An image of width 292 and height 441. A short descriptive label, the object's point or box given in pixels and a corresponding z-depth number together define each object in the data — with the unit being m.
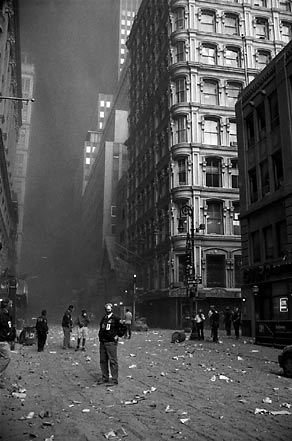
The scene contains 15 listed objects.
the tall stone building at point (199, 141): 46.19
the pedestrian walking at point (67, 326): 20.23
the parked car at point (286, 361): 12.31
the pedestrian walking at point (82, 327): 20.00
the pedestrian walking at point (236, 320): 27.08
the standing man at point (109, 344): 10.34
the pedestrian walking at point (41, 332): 19.19
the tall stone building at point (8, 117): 53.81
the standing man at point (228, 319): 30.52
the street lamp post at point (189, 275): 29.19
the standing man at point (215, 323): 24.16
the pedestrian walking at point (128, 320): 28.18
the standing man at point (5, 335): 9.41
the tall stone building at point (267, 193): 25.53
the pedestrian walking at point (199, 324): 26.32
